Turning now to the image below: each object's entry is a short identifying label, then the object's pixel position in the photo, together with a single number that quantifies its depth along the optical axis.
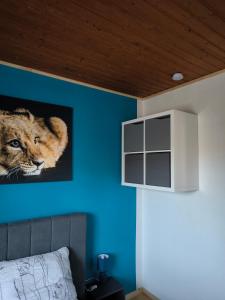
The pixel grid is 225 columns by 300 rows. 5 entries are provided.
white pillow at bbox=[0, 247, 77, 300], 1.46
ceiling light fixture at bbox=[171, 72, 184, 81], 2.09
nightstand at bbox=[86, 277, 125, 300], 1.94
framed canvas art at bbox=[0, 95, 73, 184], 1.83
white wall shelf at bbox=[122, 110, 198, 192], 1.98
